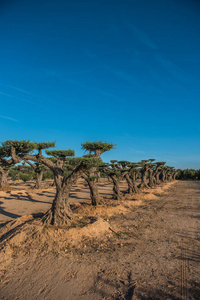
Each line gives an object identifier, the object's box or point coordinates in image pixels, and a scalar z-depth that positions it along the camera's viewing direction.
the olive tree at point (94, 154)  13.10
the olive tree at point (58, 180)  9.56
